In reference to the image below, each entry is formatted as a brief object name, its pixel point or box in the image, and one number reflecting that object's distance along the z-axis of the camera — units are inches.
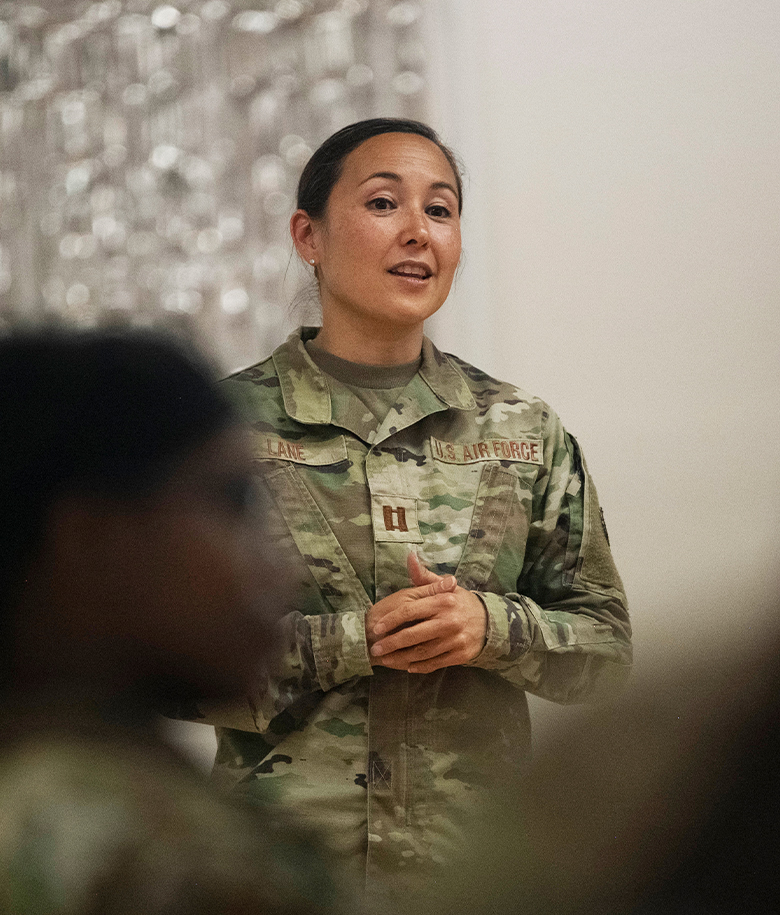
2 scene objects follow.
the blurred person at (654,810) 172.4
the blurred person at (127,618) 169.8
